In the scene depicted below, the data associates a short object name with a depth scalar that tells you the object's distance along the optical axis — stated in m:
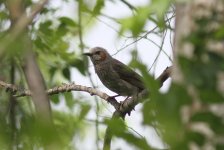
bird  13.69
